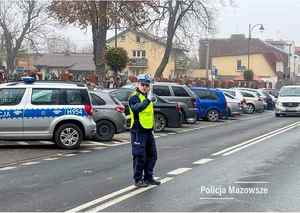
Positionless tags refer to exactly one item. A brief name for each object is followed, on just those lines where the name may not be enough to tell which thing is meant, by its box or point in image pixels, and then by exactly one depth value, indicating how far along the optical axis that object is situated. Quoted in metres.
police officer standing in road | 10.40
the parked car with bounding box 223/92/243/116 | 34.72
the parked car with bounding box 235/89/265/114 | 42.56
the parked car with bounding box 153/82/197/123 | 26.34
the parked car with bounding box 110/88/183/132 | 23.52
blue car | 31.14
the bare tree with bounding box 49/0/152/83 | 33.59
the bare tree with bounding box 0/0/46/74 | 73.31
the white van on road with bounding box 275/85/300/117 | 37.62
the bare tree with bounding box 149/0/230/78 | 48.97
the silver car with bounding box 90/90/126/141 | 19.33
